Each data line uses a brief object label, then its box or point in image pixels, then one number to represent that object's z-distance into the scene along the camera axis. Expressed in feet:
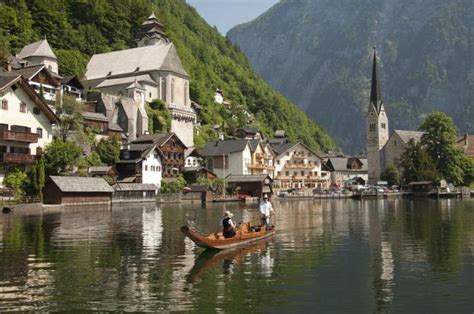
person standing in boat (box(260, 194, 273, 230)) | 108.85
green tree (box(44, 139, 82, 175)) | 237.45
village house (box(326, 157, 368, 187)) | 489.34
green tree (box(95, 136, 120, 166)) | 294.87
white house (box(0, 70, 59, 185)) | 223.10
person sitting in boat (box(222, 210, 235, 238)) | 91.66
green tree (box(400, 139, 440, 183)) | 380.17
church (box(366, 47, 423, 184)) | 510.17
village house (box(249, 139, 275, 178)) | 389.80
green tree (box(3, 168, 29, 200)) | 219.20
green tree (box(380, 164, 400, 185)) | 461.37
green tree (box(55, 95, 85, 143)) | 273.75
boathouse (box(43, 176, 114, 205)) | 222.89
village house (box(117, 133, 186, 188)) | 299.17
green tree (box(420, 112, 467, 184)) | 391.45
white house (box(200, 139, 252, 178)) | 375.04
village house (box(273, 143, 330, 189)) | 426.10
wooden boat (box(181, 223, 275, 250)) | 85.71
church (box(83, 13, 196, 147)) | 388.78
